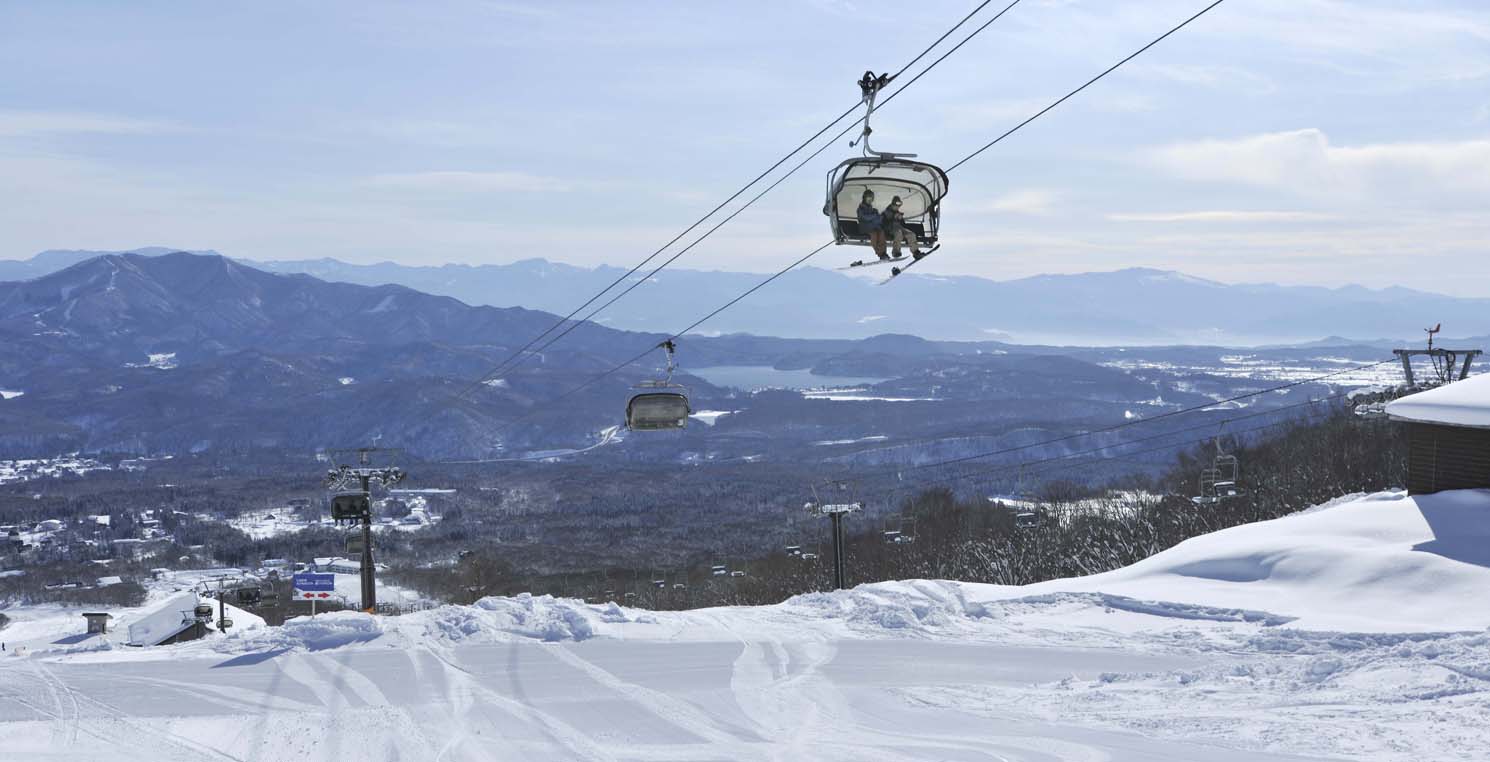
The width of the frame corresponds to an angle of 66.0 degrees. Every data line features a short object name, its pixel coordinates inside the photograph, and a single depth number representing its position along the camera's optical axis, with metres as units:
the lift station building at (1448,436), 25.92
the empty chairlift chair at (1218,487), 38.03
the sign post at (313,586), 28.42
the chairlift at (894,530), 42.75
